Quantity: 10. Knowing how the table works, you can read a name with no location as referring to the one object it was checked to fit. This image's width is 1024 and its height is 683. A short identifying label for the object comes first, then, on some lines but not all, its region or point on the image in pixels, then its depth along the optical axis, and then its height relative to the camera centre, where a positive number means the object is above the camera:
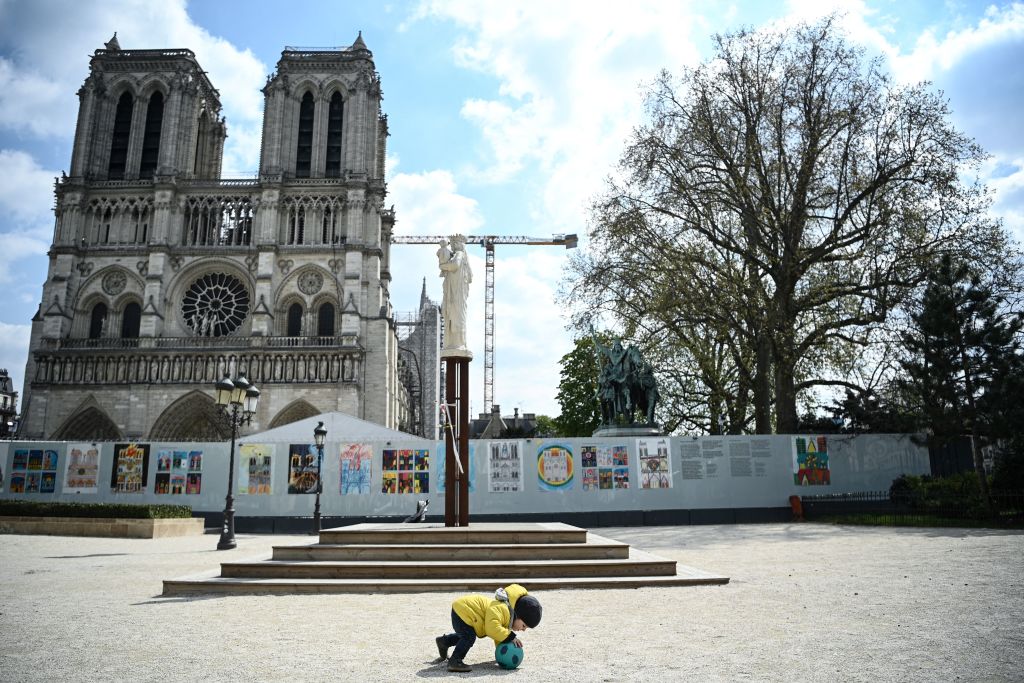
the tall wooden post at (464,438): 10.43 +0.70
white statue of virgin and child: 10.77 +2.95
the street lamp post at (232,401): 13.65 +1.78
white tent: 18.80 +1.47
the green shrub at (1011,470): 14.93 +0.29
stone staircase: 8.09 -0.93
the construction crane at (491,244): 70.19 +23.48
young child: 4.59 -0.84
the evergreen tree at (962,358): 15.59 +2.73
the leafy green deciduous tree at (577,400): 36.28 +4.43
